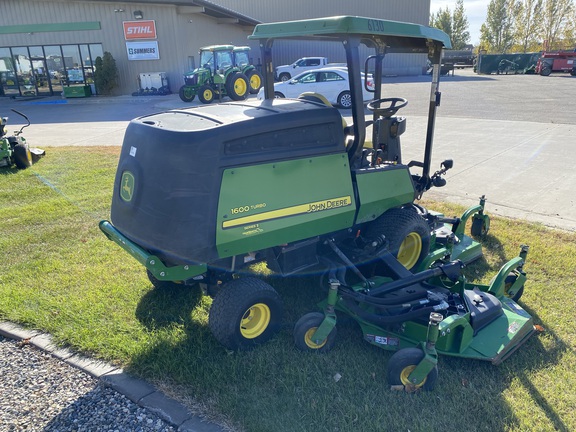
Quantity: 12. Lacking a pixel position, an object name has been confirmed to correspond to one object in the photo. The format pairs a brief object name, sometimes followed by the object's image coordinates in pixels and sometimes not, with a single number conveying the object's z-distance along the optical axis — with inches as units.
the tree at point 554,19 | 1659.7
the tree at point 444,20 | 1973.4
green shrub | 879.1
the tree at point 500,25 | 1779.0
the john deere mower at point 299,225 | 110.7
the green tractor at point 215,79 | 687.1
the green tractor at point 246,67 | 729.6
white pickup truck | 952.3
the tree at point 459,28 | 1968.5
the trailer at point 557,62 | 1135.0
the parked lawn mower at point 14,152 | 320.2
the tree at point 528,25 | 1732.7
